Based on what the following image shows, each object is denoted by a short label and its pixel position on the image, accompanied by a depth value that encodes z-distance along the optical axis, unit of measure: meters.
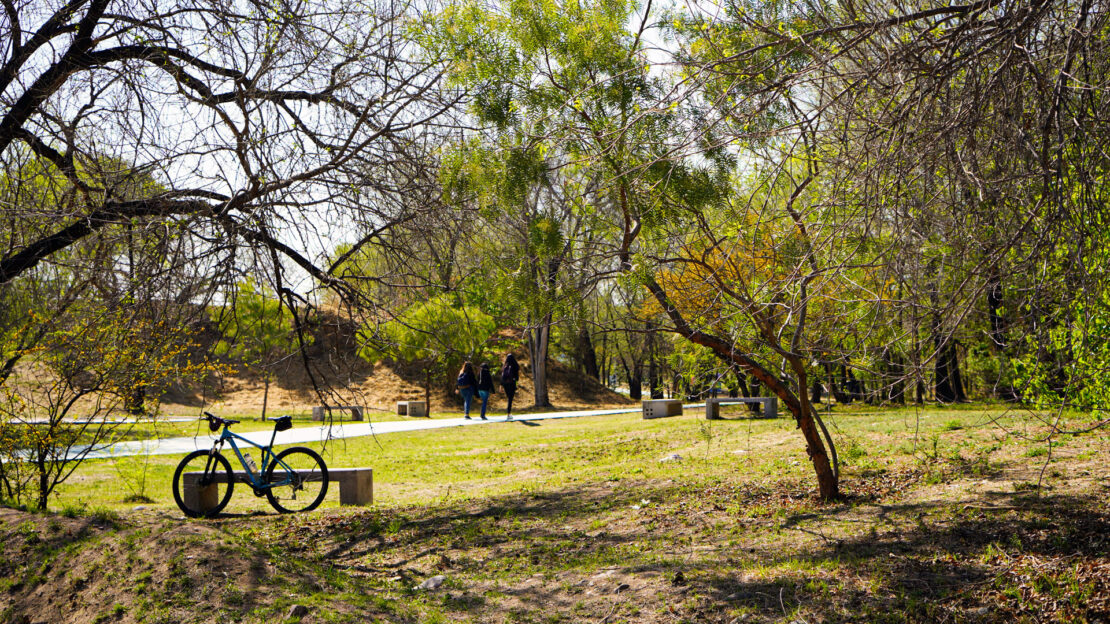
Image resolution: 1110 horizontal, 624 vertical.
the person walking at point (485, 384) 22.92
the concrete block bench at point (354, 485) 9.38
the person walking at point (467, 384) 23.16
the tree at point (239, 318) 7.38
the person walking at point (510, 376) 24.41
